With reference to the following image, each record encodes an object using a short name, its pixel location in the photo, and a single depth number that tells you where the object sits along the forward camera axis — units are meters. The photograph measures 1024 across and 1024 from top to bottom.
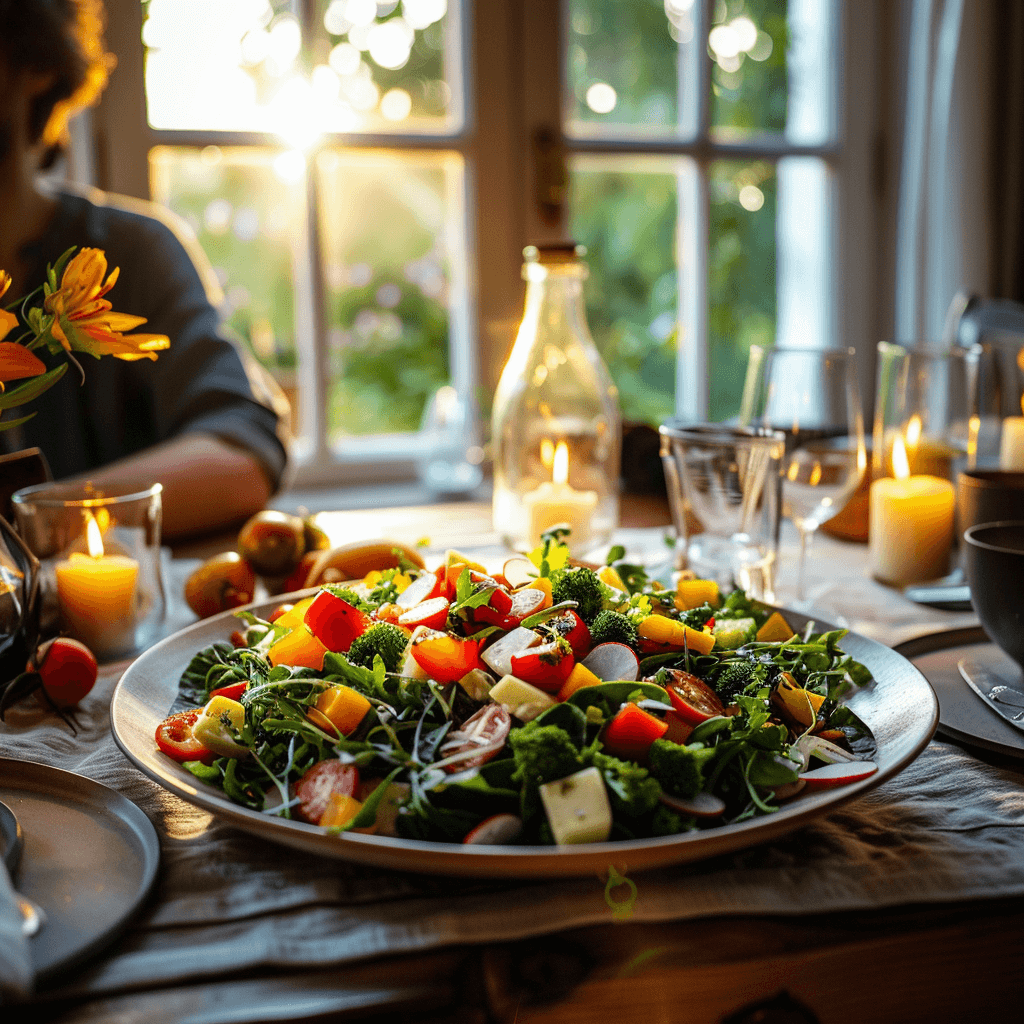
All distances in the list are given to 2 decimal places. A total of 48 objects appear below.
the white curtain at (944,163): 2.58
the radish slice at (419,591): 0.75
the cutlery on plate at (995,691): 0.74
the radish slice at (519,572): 0.80
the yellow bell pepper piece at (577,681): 0.61
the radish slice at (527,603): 0.68
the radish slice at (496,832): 0.51
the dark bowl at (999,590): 0.74
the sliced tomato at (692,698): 0.60
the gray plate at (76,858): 0.47
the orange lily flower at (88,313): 0.58
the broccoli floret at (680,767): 0.54
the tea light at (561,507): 1.21
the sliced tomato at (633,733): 0.56
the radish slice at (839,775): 0.56
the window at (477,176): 2.38
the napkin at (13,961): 0.39
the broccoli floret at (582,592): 0.71
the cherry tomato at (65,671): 0.80
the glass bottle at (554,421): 1.25
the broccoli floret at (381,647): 0.65
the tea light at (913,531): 1.17
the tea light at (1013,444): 1.35
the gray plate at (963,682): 0.70
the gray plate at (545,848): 0.47
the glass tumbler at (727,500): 0.97
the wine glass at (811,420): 1.07
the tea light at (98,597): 0.94
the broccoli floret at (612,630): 0.67
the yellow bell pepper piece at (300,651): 0.67
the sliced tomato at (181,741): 0.61
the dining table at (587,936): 0.46
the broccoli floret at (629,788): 0.51
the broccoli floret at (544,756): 0.52
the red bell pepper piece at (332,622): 0.67
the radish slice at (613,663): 0.62
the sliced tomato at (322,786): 0.54
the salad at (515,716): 0.53
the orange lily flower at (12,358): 0.56
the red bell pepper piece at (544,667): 0.59
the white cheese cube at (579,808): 0.50
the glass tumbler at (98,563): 0.94
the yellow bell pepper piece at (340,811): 0.53
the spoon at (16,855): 0.47
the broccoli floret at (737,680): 0.65
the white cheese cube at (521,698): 0.58
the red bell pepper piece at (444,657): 0.62
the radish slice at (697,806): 0.53
